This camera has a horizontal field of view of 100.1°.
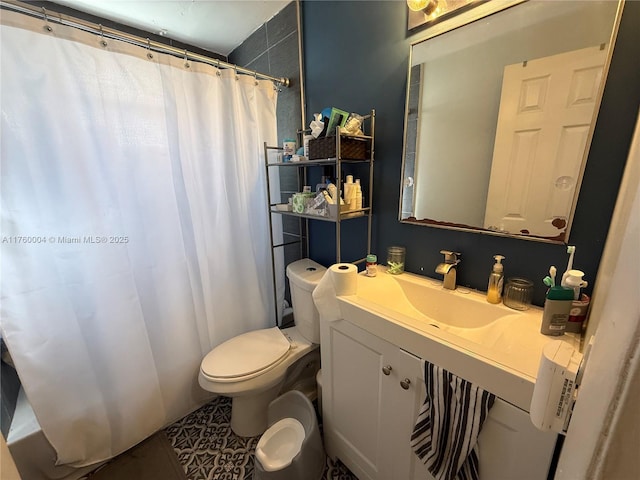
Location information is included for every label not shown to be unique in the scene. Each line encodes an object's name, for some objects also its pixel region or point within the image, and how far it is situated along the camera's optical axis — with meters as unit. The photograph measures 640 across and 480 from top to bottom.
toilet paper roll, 0.99
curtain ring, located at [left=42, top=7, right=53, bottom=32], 0.95
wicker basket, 1.18
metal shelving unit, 1.18
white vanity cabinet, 0.65
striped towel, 0.69
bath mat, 1.25
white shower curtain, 0.98
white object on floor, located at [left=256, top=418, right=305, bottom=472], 1.15
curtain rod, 0.89
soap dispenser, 0.93
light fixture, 0.98
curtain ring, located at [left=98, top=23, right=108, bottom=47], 1.05
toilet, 1.27
